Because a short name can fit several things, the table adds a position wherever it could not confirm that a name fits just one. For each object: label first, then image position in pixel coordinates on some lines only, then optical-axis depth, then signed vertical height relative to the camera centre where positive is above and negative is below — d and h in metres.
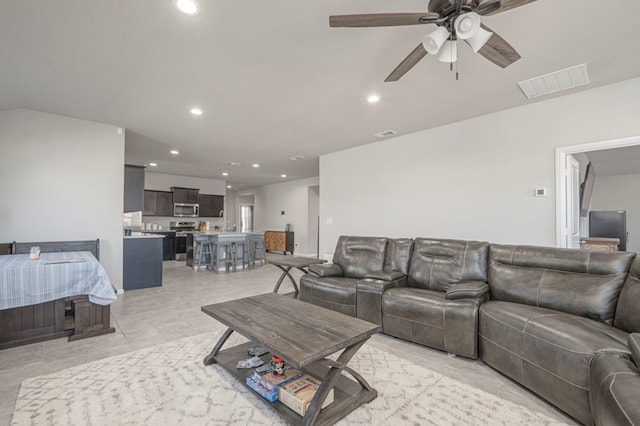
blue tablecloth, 2.62 -0.62
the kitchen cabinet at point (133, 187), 5.32 +0.54
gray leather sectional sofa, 1.71 -0.76
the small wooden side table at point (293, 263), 4.09 -0.65
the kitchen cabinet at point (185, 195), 9.39 +0.72
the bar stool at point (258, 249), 7.98 -0.89
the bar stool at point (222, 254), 6.92 -0.90
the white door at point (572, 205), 3.55 +0.18
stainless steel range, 8.95 -0.62
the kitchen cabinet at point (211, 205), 10.17 +0.44
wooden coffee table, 1.67 -0.75
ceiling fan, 1.61 +1.13
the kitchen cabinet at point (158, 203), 8.92 +0.43
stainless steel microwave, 9.42 +0.23
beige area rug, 1.79 -1.24
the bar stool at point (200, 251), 7.24 -0.85
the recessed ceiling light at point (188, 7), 1.94 +1.43
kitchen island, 7.05 -0.57
